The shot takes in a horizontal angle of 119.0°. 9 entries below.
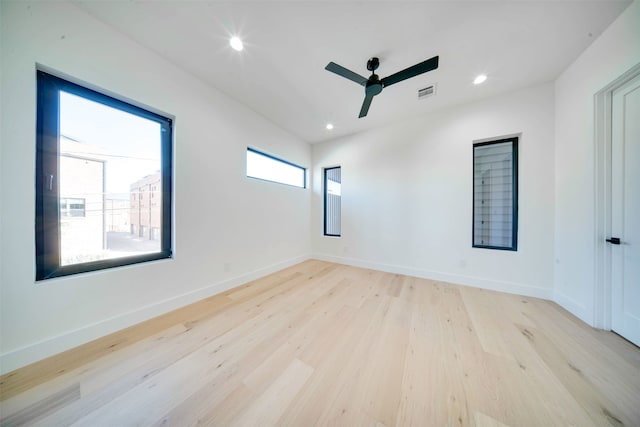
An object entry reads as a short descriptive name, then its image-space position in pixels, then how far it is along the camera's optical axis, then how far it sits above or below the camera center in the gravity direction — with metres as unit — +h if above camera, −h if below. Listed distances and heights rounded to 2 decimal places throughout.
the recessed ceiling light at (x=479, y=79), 2.30 +1.68
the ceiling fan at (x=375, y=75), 1.79 +1.41
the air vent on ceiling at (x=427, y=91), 2.49 +1.66
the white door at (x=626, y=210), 1.62 +0.04
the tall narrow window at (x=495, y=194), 2.73 +0.30
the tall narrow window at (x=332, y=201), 4.30 +0.27
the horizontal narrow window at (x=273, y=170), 3.16 +0.83
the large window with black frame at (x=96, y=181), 1.52 +0.29
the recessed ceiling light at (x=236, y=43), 1.84 +1.68
